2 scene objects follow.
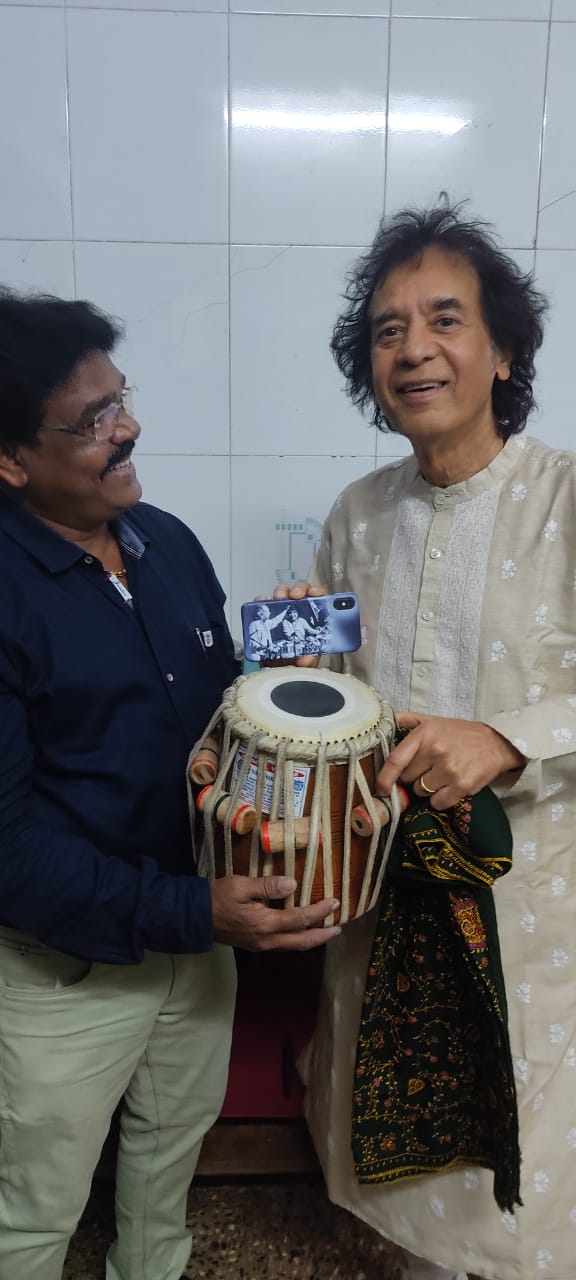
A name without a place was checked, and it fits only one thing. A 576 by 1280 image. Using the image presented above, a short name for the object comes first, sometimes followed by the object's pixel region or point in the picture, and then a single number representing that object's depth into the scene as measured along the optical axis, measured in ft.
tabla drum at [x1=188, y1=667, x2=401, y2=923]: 2.54
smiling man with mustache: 2.86
